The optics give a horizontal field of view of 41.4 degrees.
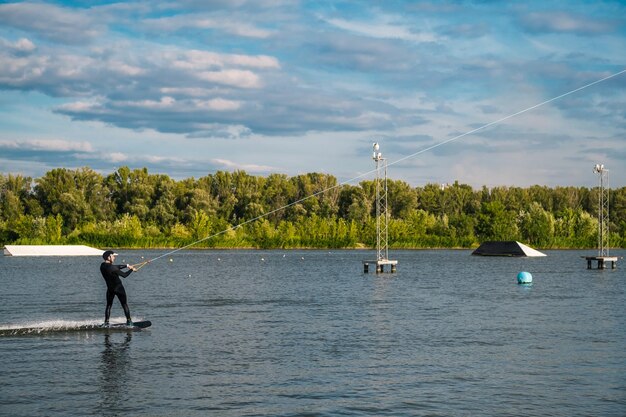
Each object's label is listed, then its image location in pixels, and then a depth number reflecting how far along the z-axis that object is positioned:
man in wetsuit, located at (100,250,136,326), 28.09
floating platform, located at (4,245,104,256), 135.88
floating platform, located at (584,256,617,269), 87.50
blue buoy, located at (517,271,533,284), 61.00
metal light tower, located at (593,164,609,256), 82.74
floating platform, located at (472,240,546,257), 131.62
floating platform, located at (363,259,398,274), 73.12
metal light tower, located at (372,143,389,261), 66.00
